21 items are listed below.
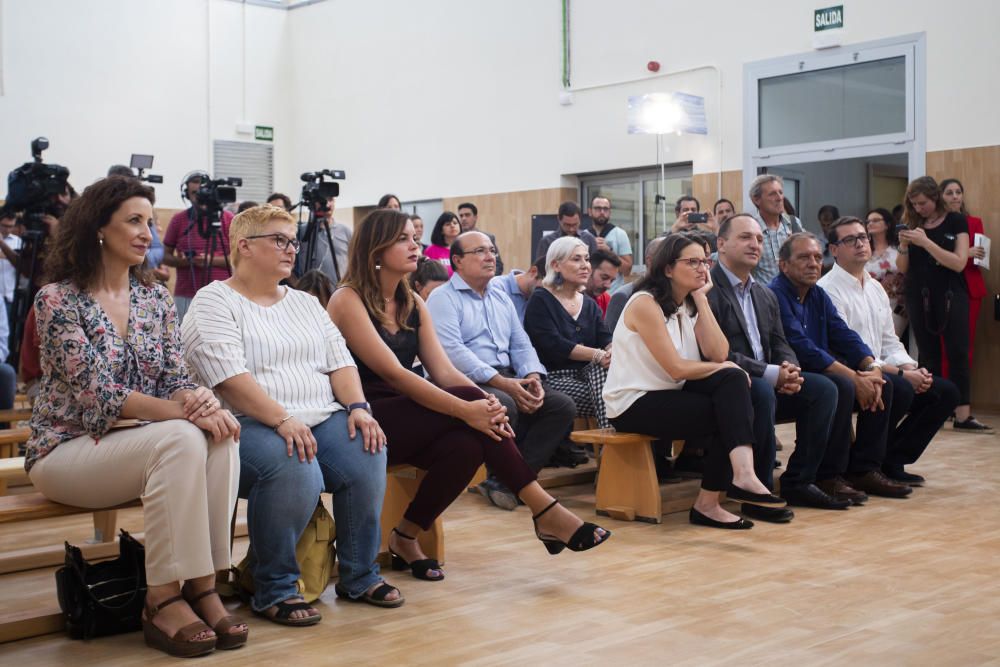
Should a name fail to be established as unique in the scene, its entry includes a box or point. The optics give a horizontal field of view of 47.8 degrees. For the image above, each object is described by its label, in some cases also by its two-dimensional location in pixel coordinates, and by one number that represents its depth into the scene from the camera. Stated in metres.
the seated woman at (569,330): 4.66
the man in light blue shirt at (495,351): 4.19
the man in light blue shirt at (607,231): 8.04
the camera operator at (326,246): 6.07
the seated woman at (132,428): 2.47
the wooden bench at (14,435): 3.46
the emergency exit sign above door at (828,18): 7.72
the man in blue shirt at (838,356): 4.38
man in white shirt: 4.63
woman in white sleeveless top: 3.81
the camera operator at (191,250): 5.96
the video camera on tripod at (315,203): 5.99
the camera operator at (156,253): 5.80
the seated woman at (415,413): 3.15
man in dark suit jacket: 4.18
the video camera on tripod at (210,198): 5.70
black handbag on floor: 2.59
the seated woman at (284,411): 2.72
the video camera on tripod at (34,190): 5.06
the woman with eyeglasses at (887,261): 7.03
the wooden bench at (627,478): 3.97
